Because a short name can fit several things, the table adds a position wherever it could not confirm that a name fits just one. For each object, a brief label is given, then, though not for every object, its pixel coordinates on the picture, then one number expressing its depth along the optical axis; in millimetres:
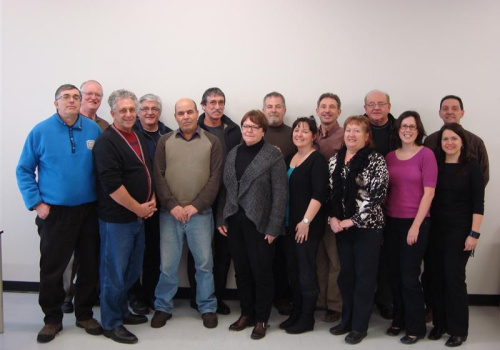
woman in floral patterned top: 2729
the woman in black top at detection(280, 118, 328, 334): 2828
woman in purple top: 2758
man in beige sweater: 2971
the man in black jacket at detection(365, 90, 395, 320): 3260
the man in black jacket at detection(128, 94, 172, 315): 3273
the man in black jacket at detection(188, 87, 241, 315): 3354
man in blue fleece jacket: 2773
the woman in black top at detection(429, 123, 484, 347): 2744
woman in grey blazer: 2812
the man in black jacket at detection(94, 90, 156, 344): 2727
